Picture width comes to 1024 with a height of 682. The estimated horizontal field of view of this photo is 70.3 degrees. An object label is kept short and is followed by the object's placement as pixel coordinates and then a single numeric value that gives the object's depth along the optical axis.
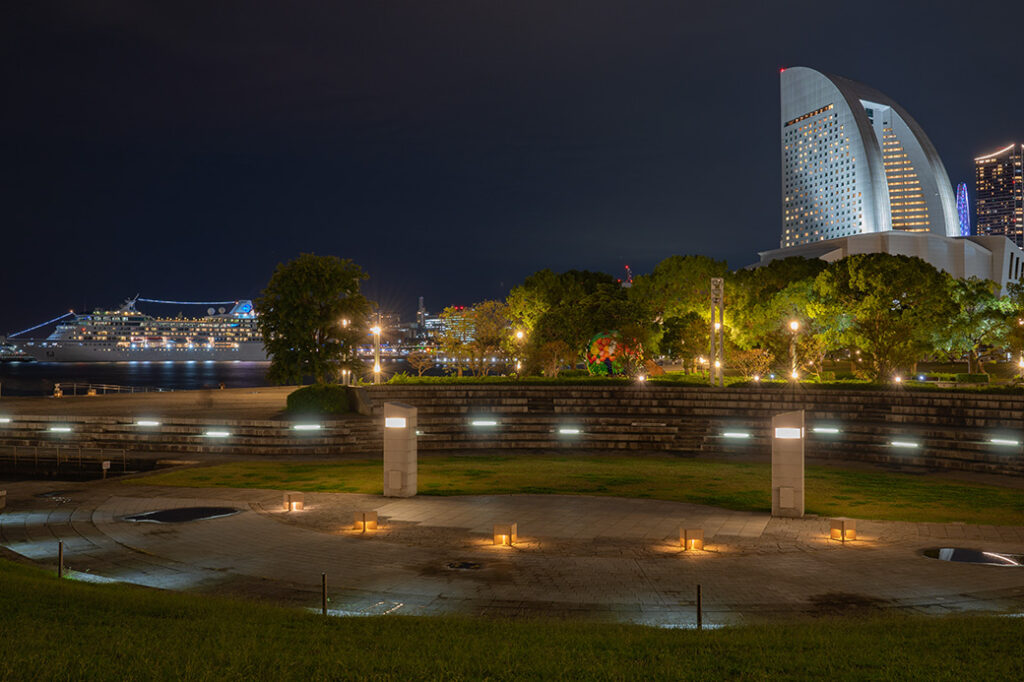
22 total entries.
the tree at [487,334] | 53.16
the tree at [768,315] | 54.57
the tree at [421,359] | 49.56
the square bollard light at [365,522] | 16.33
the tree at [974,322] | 57.38
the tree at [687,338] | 54.94
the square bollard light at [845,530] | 15.29
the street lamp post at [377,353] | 37.62
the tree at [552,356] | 50.16
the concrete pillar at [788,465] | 17.88
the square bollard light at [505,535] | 14.92
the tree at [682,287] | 60.50
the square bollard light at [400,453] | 20.36
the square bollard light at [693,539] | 14.55
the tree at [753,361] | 45.31
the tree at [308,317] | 39.75
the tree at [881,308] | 43.47
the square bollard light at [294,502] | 18.27
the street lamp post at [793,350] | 50.41
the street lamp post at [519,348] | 53.81
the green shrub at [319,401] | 32.75
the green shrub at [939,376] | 46.21
